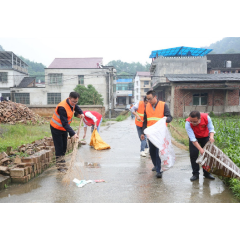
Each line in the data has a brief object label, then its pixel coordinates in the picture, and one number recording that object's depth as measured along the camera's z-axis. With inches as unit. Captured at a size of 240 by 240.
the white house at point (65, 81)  1369.3
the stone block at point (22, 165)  194.9
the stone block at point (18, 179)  188.4
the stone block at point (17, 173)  188.5
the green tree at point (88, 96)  1158.3
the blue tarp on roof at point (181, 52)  1311.5
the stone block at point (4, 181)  175.8
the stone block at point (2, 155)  215.6
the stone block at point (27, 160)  204.3
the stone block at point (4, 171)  186.1
